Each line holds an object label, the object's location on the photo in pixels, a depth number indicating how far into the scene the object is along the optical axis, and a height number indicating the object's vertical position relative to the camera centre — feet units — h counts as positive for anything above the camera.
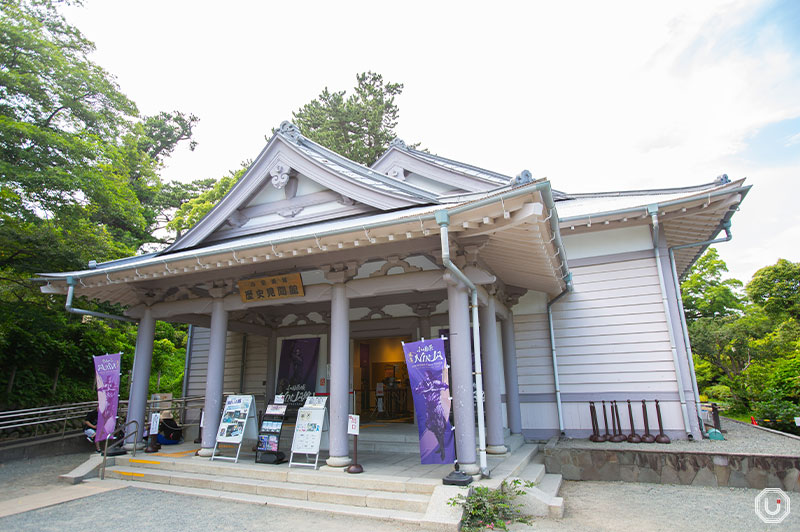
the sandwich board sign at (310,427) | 19.99 -2.77
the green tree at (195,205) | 64.10 +26.16
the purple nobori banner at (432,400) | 16.69 -1.29
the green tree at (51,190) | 30.48 +13.98
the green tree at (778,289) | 67.62 +12.10
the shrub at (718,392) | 53.94 -3.84
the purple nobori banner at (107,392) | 23.45 -1.05
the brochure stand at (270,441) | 21.33 -3.54
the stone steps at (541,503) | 15.83 -5.17
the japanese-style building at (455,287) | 19.12 +4.69
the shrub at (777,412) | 29.07 -3.56
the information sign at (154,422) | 24.94 -2.91
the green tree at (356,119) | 70.79 +42.72
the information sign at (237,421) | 22.11 -2.65
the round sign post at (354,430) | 18.17 -2.60
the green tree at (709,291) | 75.38 +13.04
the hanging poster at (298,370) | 31.50 -0.02
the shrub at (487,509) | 14.21 -4.96
